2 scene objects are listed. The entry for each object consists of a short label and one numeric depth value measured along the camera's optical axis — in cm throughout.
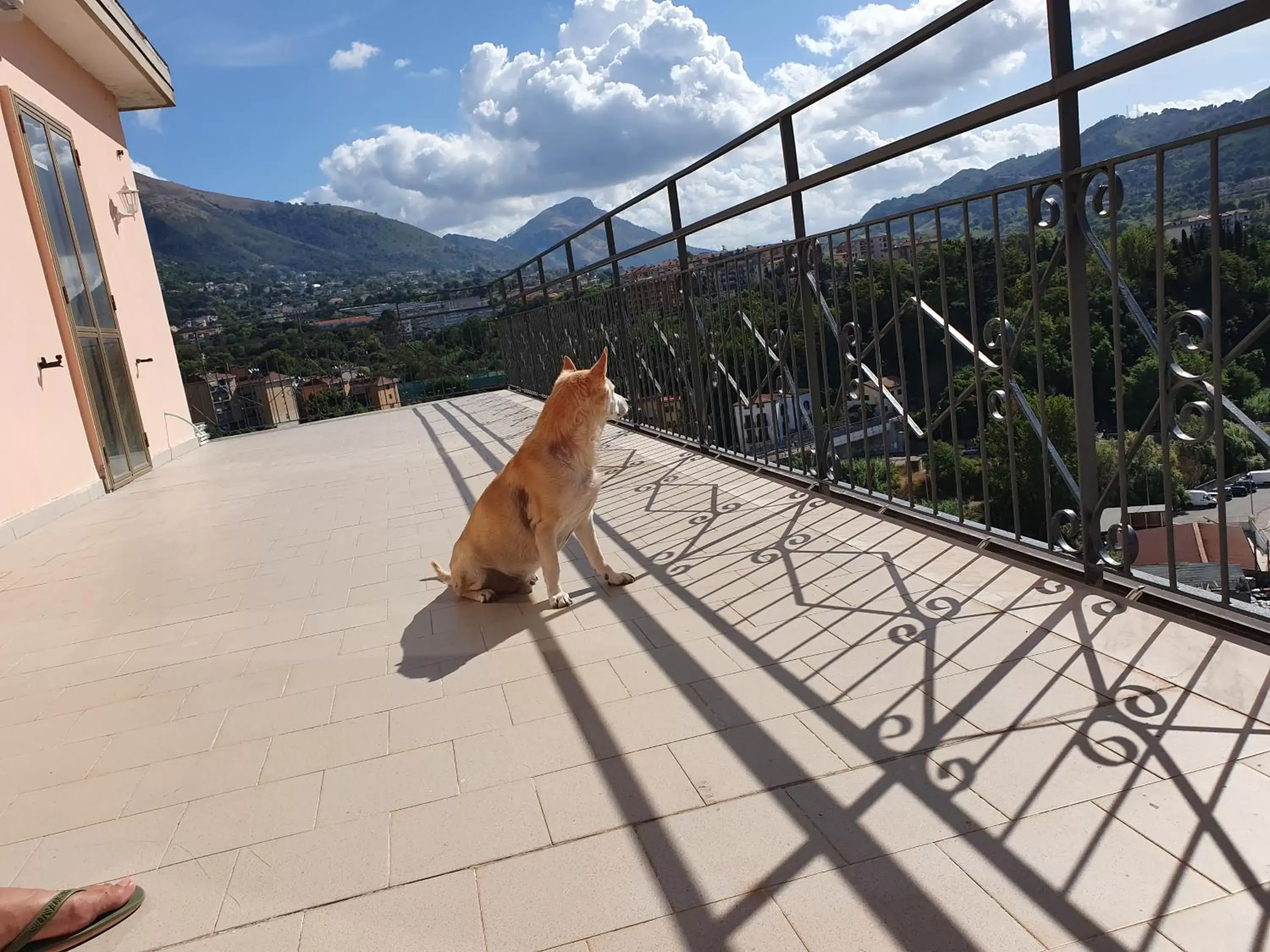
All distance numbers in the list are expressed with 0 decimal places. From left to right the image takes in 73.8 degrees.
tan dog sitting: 332
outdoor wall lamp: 1071
